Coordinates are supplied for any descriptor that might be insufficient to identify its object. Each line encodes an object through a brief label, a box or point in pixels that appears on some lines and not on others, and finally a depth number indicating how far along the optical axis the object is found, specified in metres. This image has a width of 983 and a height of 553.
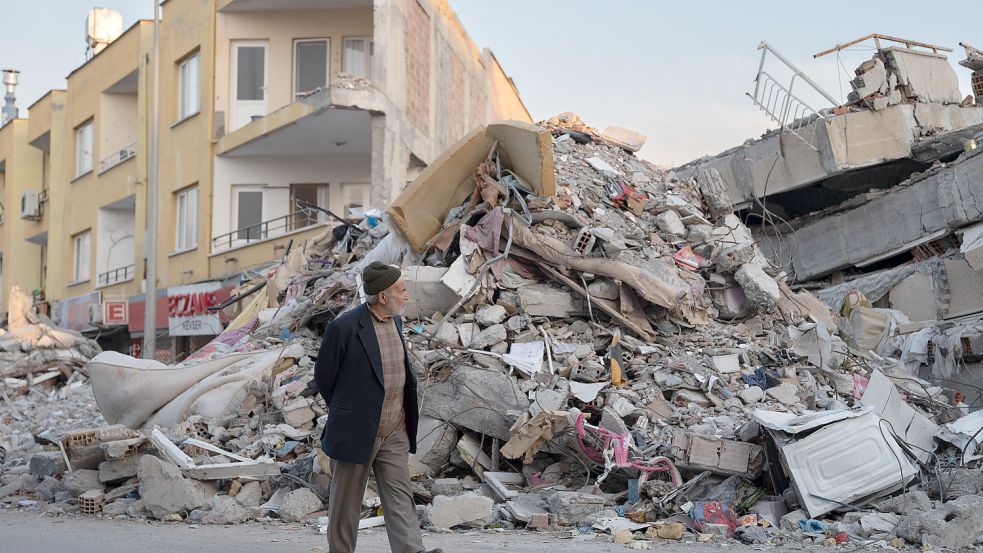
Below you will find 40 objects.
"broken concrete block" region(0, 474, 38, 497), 8.24
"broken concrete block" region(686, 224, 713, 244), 10.39
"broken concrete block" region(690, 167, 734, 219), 11.30
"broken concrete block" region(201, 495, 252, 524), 6.80
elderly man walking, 4.48
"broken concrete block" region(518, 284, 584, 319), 9.02
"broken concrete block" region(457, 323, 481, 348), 8.64
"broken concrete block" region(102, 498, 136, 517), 7.18
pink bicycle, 6.88
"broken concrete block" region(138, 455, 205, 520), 6.95
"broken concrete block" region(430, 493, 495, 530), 6.34
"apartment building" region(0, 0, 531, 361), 17.88
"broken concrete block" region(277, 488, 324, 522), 6.77
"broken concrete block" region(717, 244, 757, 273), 9.87
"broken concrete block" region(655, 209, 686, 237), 10.37
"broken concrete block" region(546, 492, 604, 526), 6.44
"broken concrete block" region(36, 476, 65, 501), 7.90
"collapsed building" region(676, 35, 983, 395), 13.12
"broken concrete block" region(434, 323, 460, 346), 8.60
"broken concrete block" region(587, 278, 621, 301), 9.05
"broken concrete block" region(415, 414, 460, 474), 7.71
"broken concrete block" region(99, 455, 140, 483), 7.56
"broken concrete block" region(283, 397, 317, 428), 8.21
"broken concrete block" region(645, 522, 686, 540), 5.97
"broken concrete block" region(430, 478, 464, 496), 7.19
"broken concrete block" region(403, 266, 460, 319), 9.17
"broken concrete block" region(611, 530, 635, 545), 5.86
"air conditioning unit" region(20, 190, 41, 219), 31.17
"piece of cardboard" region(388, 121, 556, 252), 9.62
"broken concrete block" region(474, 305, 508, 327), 8.80
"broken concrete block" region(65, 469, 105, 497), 7.59
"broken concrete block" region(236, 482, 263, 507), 7.12
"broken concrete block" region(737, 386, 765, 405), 8.13
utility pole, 18.81
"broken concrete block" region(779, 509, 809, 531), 6.00
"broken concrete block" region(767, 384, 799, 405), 8.10
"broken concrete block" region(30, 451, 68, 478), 8.04
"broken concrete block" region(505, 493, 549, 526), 6.46
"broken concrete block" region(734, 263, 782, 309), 9.69
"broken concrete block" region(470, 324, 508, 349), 8.55
